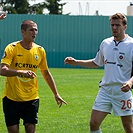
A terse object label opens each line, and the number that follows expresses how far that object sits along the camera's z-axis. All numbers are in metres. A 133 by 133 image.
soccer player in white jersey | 17.17
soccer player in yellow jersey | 17.17
